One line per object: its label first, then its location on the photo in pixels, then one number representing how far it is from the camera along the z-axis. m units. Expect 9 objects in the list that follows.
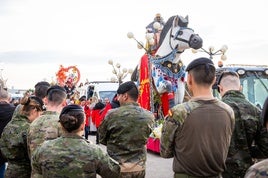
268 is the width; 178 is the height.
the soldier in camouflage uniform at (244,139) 3.76
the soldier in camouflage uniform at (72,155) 3.02
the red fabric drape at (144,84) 11.76
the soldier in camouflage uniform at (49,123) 3.91
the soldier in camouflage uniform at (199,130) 3.21
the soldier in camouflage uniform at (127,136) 4.25
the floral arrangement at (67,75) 30.08
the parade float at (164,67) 11.03
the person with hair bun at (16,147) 4.32
